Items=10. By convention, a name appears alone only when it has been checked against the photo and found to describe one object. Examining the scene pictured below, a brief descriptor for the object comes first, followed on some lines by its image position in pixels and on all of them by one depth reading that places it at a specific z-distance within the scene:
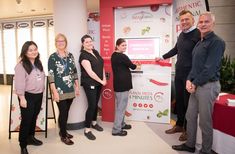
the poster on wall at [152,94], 3.22
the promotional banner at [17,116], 2.91
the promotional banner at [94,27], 3.72
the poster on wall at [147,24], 3.17
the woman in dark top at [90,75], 2.77
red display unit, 3.22
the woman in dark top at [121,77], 2.74
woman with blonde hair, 2.54
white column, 3.03
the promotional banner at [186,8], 3.03
